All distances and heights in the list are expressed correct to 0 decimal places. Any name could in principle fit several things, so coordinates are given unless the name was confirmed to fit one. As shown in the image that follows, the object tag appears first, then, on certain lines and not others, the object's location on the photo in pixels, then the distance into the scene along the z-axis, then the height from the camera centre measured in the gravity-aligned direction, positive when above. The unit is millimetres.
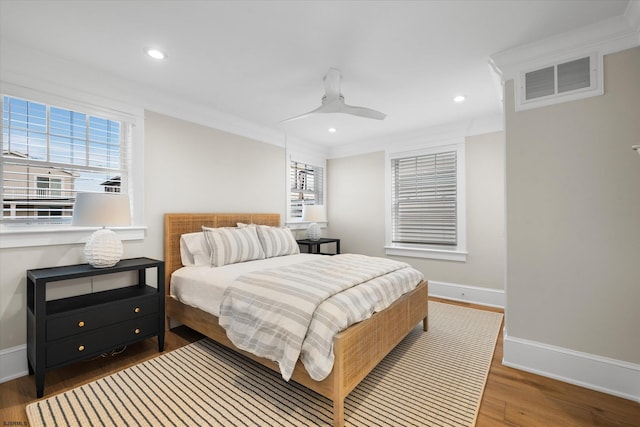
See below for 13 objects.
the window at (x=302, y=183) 4910 +558
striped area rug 1778 -1276
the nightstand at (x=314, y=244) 4652 -500
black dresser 2041 -828
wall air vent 2141 +1018
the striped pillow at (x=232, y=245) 3063 -352
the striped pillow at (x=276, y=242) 3611 -371
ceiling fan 2635 +1066
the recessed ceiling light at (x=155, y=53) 2339 +1334
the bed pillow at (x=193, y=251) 3180 -415
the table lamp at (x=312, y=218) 4862 -84
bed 1726 -931
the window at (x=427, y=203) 4234 +151
